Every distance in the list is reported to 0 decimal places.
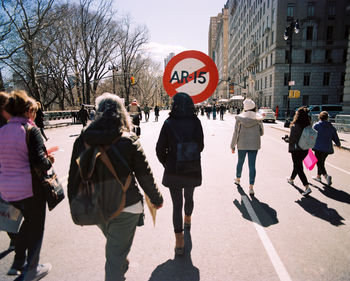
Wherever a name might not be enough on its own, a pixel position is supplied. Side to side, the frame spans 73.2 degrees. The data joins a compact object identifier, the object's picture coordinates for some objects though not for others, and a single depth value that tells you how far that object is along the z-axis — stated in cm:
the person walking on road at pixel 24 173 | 230
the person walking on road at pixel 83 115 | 1769
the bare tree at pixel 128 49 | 3927
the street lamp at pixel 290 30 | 1906
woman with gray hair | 190
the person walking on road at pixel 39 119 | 1174
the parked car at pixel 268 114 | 2534
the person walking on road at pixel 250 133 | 498
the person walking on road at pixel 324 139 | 565
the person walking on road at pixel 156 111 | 2895
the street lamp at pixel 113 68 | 3216
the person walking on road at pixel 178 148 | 275
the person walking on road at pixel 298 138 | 497
